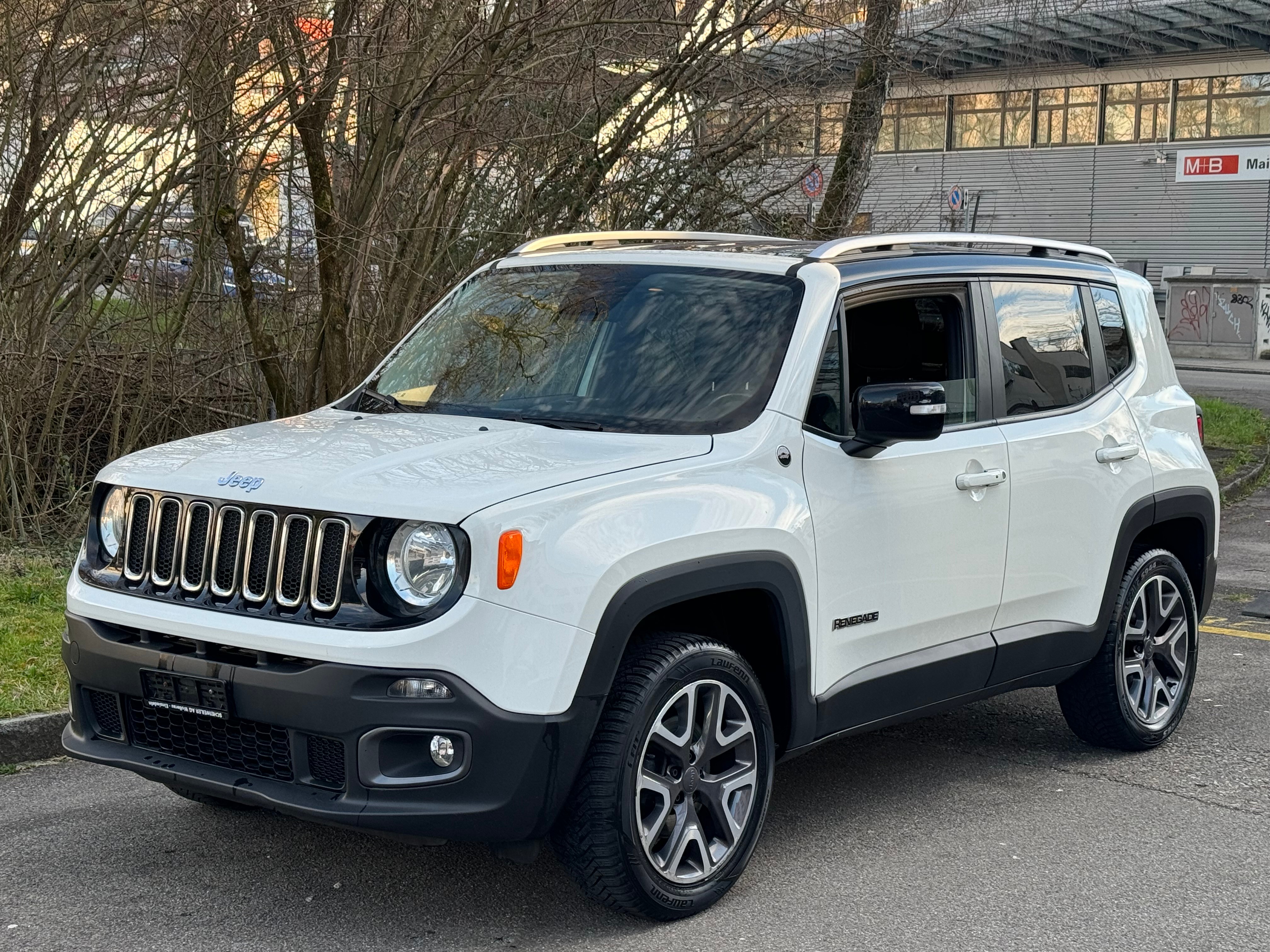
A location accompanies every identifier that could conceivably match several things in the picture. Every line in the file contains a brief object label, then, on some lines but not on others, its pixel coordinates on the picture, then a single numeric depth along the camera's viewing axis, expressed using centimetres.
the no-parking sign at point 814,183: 1281
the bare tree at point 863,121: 1282
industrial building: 3509
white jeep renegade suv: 395
